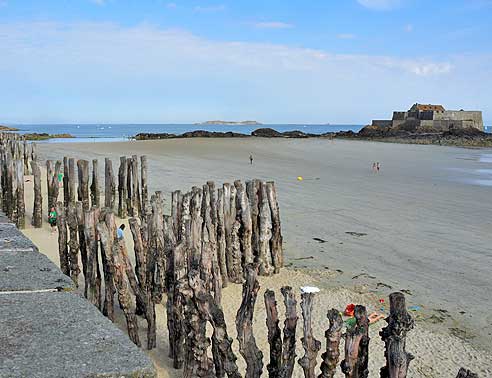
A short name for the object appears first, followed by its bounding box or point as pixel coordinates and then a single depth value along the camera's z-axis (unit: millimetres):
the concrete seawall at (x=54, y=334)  1910
